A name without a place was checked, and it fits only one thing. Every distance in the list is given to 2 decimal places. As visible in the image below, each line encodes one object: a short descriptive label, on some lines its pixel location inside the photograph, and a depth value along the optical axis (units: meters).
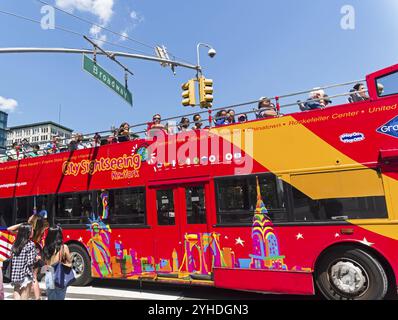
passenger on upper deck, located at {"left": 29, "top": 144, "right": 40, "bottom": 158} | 10.49
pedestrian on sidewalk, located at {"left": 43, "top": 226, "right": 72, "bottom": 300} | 5.57
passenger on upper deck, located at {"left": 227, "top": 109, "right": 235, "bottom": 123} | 7.29
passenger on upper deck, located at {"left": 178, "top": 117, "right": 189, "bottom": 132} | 7.91
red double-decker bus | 5.65
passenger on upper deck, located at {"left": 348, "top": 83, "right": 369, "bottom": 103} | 6.13
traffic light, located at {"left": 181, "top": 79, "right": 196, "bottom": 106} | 13.52
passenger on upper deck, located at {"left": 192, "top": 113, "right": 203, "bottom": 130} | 7.70
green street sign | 10.55
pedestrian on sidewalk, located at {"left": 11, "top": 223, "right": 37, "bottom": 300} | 5.84
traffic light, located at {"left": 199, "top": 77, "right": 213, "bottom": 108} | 13.56
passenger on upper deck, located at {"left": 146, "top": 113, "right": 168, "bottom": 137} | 8.12
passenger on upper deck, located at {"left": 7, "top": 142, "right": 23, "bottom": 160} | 10.82
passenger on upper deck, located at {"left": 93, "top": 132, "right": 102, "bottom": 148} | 9.05
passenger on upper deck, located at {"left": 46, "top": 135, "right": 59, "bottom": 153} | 9.81
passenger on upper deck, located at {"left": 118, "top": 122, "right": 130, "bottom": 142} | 8.59
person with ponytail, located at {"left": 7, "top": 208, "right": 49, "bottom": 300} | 6.27
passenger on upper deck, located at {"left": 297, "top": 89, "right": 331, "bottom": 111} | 6.51
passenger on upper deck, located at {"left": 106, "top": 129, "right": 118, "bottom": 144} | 8.85
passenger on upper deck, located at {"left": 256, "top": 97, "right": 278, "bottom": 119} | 6.93
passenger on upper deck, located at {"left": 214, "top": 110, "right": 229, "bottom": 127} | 7.60
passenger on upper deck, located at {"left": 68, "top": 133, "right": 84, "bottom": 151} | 9.35
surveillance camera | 15.58
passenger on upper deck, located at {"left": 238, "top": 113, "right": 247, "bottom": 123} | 7.30
